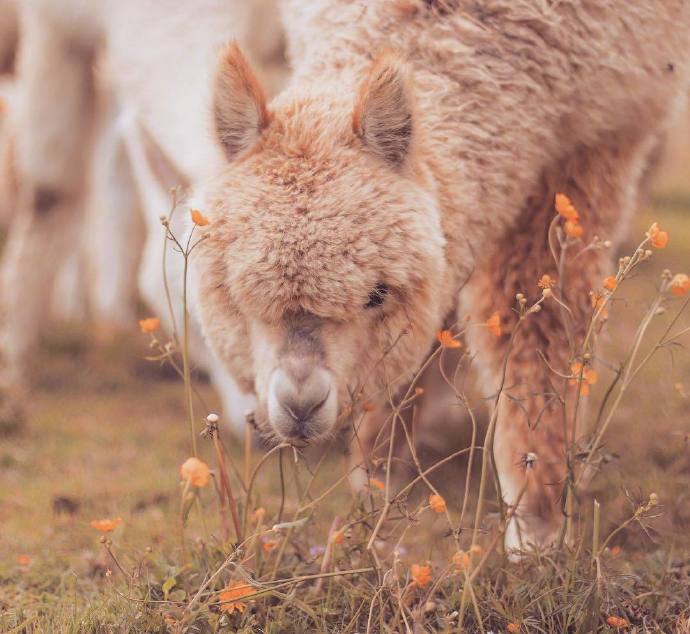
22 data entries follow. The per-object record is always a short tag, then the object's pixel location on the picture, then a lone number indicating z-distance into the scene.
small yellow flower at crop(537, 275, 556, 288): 4.45
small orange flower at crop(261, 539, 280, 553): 4.74
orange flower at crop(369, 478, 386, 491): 4.65
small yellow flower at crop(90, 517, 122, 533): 4.22
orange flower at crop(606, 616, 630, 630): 4.36
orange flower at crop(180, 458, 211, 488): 3.89
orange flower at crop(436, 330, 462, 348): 4.71
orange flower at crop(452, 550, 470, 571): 4.12
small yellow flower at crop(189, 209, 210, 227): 4.54
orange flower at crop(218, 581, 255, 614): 4.19
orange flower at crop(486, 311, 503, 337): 4.70
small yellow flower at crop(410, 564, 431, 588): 4.17
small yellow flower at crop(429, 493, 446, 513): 4.20
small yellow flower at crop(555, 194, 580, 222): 4.69
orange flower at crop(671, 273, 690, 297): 4.24
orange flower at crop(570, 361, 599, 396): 4.63
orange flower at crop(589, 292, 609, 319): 4.42
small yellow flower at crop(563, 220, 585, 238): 4.60
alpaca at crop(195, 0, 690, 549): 4.73
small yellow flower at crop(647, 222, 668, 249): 4.34
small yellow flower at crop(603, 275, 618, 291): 4.37
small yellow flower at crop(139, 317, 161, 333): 5.07
